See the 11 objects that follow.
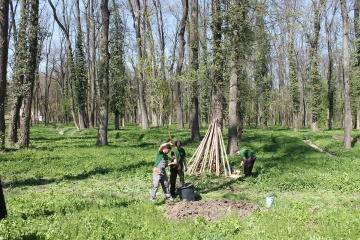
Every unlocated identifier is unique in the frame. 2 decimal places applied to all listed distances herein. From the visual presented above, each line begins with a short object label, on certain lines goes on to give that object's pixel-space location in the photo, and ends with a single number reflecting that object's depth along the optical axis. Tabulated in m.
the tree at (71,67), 35.58
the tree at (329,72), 40.28
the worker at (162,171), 9.67
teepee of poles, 13.68
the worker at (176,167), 10.46
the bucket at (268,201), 8.57
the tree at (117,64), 38.06
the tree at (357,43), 26.19
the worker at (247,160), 13.12
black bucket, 9.40
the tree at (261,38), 15.80
